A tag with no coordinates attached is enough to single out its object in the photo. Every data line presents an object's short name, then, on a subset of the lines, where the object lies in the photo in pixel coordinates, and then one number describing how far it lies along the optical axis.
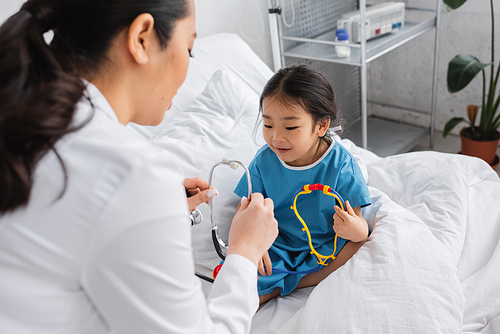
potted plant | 2.18
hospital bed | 0.96
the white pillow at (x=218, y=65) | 1.63
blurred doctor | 0.50
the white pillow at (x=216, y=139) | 1.30
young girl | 1.21
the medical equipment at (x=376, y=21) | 2.15
